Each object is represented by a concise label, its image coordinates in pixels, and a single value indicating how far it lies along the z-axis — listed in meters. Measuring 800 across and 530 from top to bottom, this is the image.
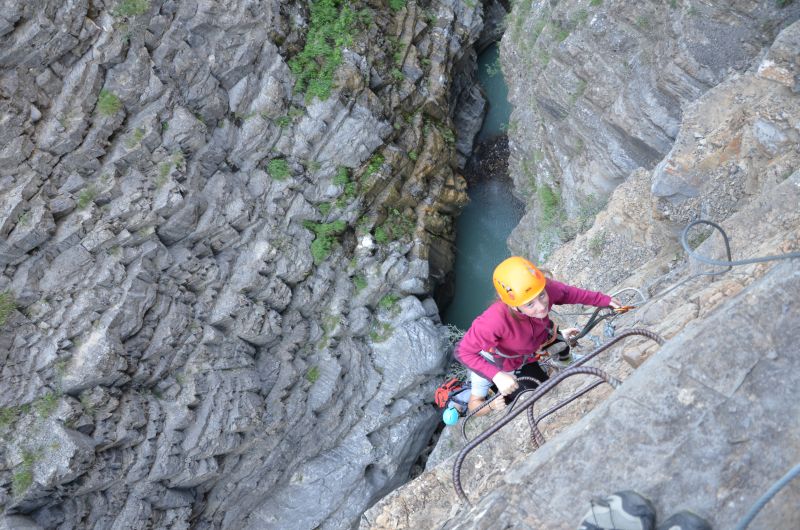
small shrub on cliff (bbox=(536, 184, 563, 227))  12.09
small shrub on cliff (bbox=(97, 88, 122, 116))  10.52
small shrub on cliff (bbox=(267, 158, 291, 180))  12.72
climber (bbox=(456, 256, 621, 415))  4.55
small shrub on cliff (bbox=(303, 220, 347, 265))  13.14
